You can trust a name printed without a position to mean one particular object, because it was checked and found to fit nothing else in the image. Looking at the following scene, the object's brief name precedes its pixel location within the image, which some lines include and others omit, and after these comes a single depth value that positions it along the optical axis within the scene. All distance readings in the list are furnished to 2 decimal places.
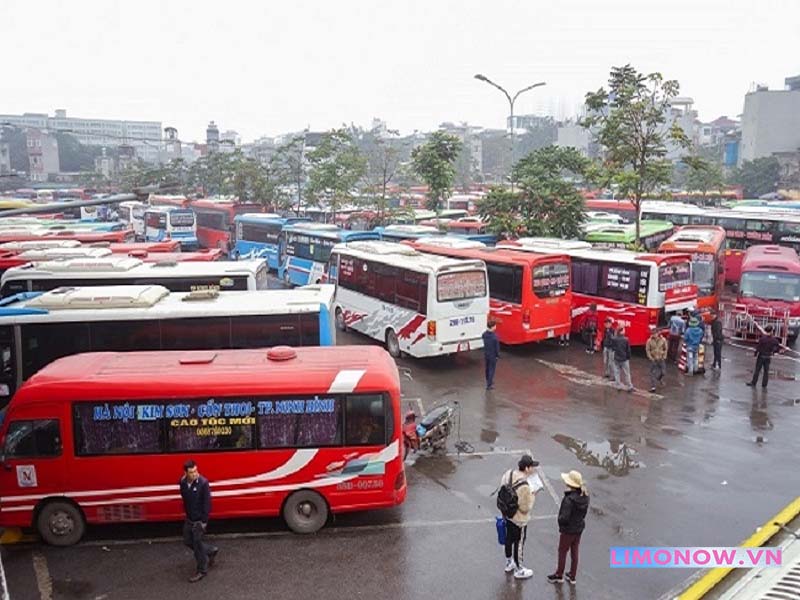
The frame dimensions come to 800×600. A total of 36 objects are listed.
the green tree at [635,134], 25.62
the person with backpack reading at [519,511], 8.47
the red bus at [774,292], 21.02
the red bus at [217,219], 41.50
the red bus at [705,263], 22.34
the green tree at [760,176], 72.19
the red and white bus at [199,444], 9.51
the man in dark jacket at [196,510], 8.49
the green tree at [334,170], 42.00
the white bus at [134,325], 13.02
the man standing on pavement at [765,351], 16.19
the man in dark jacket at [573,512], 8.17
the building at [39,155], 112.56
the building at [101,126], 171.12
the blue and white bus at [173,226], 39.72
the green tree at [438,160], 35.53
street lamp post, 29.25
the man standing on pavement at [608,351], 16.83
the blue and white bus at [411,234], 30.22
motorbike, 12.22
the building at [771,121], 81.19
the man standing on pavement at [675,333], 18.66
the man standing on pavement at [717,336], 17.91
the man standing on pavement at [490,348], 16.33
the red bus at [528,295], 19.20
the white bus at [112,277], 17.25
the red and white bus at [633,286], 19.05
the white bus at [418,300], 18.05
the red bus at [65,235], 29.08
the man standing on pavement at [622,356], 16.14
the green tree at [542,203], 30.66
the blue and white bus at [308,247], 28.02
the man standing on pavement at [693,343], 17.56
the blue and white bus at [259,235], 33.91
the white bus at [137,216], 49.59
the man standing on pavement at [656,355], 16.45
